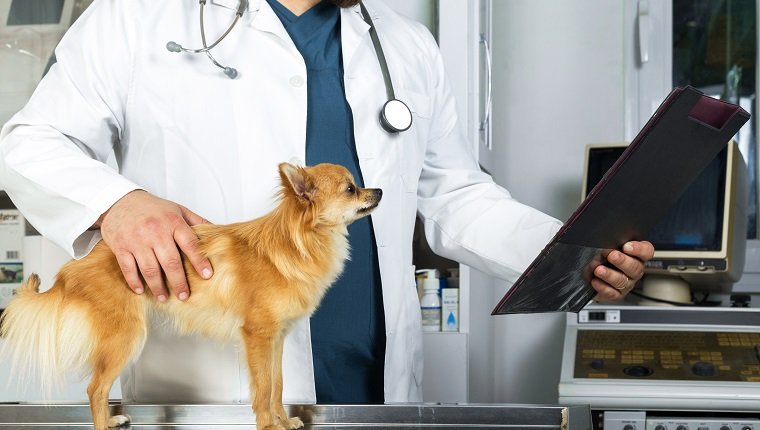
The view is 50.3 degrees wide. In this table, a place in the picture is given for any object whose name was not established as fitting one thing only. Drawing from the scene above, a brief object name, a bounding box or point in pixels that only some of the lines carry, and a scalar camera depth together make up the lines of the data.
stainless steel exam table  0.91
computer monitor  1.91
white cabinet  1.83
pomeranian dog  0.86
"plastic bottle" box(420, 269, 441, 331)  1.87
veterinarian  1.01
